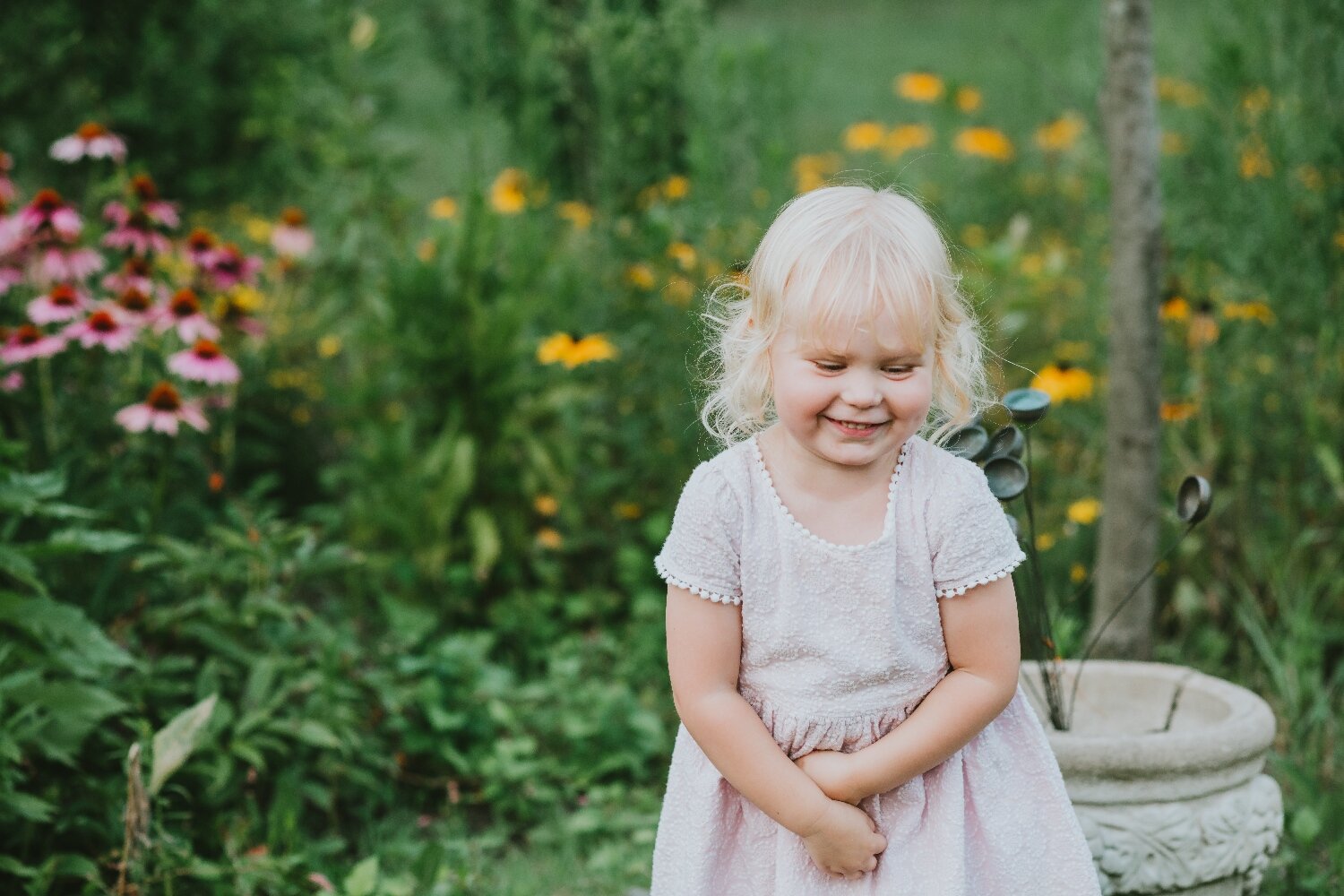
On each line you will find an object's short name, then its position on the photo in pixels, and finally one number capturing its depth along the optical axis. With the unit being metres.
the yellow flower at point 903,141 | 5.46
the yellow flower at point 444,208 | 4.38
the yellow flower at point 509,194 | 3.96
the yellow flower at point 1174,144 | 4.63
